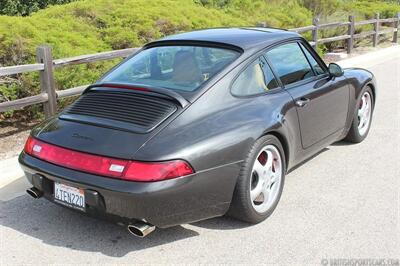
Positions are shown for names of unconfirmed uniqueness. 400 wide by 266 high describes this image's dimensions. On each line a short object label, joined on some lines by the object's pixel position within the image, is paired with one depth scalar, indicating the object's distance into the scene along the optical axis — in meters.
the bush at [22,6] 15.06
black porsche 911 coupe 3.38
